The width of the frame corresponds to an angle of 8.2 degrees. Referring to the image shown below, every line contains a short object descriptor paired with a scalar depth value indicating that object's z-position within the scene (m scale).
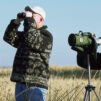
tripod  6.39
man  7.63
